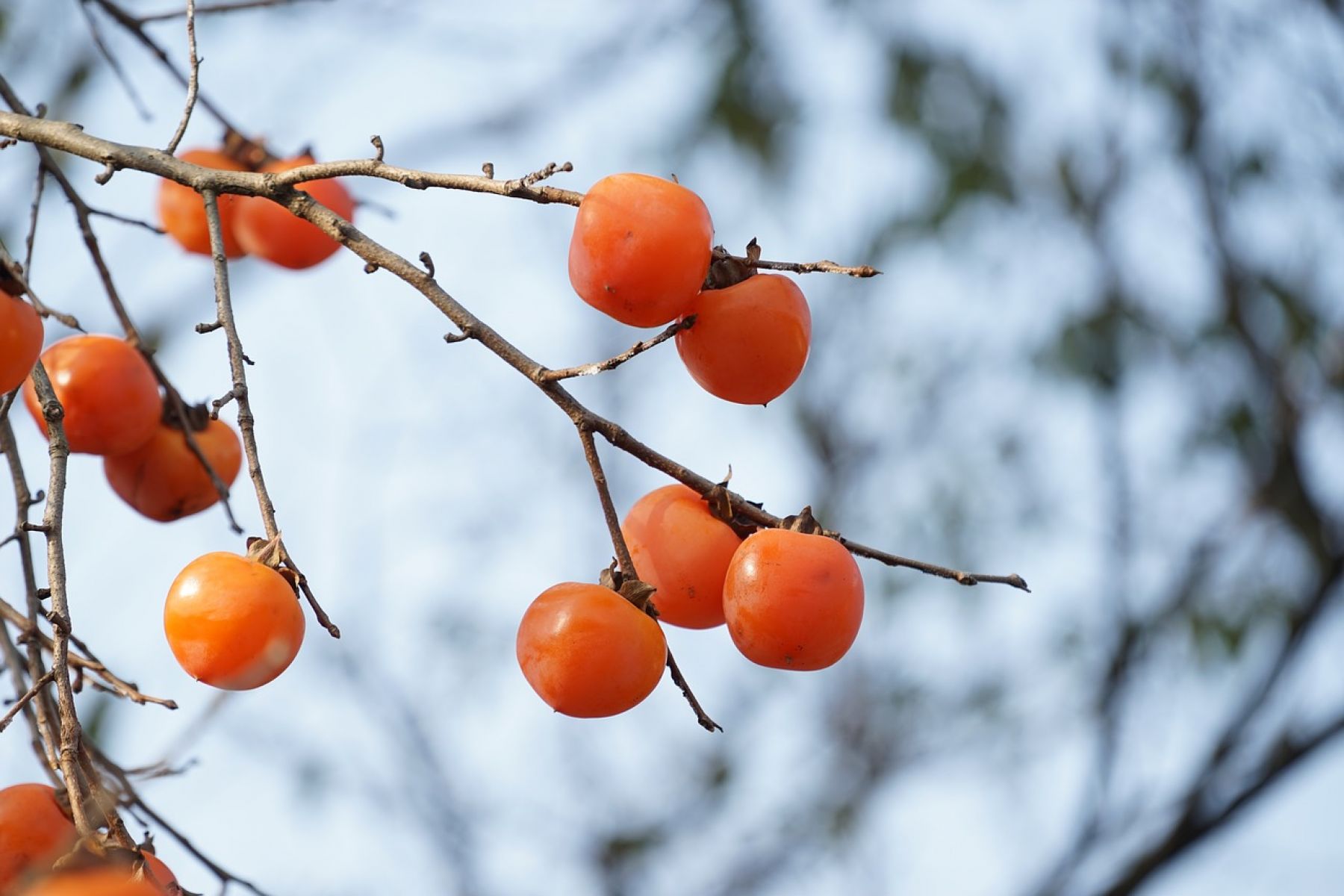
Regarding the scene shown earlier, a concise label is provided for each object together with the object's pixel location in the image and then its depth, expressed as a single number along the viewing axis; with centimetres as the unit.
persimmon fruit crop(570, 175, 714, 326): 248
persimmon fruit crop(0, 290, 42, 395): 246
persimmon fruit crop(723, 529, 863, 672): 249
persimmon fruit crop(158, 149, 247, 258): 287
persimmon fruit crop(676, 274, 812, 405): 253
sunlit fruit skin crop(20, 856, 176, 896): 232
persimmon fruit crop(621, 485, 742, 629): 254
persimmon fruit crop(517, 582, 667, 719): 248
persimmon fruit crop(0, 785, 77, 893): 245
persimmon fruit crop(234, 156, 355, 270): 282
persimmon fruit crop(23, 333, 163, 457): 267
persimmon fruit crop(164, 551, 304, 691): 245
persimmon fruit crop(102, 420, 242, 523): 275
